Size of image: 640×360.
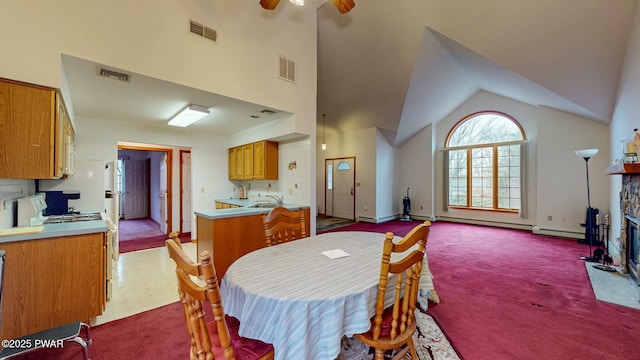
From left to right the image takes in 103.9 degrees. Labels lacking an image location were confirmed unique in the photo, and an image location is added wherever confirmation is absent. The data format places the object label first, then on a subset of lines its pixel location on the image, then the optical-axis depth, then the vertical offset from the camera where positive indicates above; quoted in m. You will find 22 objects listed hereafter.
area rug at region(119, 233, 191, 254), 4.66 -1.26
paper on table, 1.80 -0.55
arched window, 6.27 +0.46
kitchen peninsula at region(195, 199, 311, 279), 3.01 -0.68
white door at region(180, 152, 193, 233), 5.82 -0.28
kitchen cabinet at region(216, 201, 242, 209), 4.69 -0.49
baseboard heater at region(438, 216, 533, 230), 6.10 -1.14
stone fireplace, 2.96 -0.57
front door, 7.81 -0.24
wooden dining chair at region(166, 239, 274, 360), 0.96 -0.52
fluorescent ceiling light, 3.31 +0.93
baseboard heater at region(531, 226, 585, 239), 5.25 -1.17
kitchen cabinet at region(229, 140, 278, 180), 4.42 +0.36
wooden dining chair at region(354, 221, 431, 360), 1.28 -0.65
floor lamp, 3.91 +0.40
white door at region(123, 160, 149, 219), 7.88 -0.29
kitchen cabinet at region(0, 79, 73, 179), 1.76 +0.36
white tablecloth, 1.16 -0.60
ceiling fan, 2.43 +1.75
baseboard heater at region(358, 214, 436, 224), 7.20 -1.16
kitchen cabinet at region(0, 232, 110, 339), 1.77 -0.78
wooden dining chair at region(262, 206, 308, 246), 2.22 -0.41
